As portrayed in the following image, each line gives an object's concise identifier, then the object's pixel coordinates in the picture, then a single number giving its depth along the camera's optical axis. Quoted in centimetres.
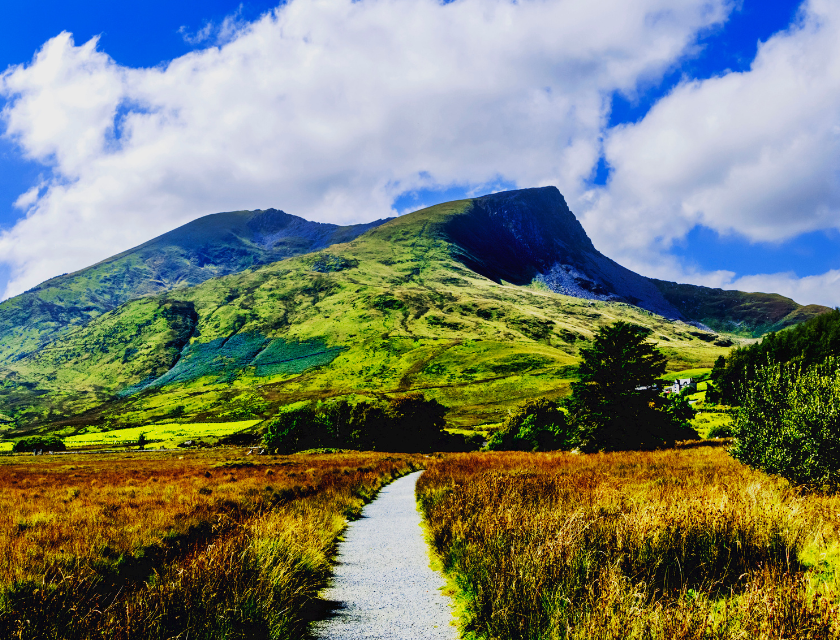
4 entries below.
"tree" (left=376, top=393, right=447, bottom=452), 7862
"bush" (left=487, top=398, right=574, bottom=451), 5962
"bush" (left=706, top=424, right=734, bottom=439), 4487
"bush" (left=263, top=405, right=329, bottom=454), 7881
